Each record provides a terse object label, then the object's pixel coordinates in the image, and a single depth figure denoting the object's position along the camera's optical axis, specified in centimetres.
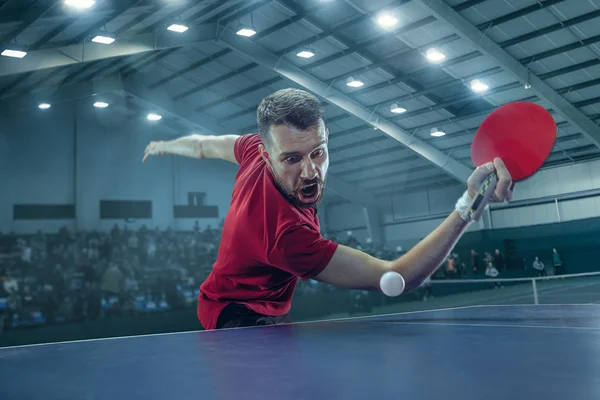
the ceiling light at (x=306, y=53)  1120
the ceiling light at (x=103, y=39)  941
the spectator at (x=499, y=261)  1346
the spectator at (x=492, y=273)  1321
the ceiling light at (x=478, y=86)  1175
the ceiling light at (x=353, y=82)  1216
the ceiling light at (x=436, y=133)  1443
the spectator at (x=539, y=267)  1316
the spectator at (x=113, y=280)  823
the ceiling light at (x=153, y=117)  1467
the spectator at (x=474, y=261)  1386
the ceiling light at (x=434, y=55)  1068
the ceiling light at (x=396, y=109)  1328
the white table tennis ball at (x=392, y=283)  159
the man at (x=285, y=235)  169
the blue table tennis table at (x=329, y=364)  84
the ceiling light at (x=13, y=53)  855
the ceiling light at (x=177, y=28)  996
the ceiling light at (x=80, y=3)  775
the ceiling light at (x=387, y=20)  973
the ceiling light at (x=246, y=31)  1027
